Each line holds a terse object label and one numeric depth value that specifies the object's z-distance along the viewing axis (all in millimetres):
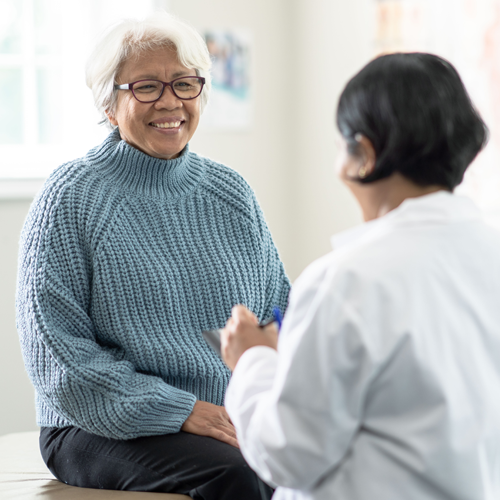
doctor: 1990
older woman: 2400
